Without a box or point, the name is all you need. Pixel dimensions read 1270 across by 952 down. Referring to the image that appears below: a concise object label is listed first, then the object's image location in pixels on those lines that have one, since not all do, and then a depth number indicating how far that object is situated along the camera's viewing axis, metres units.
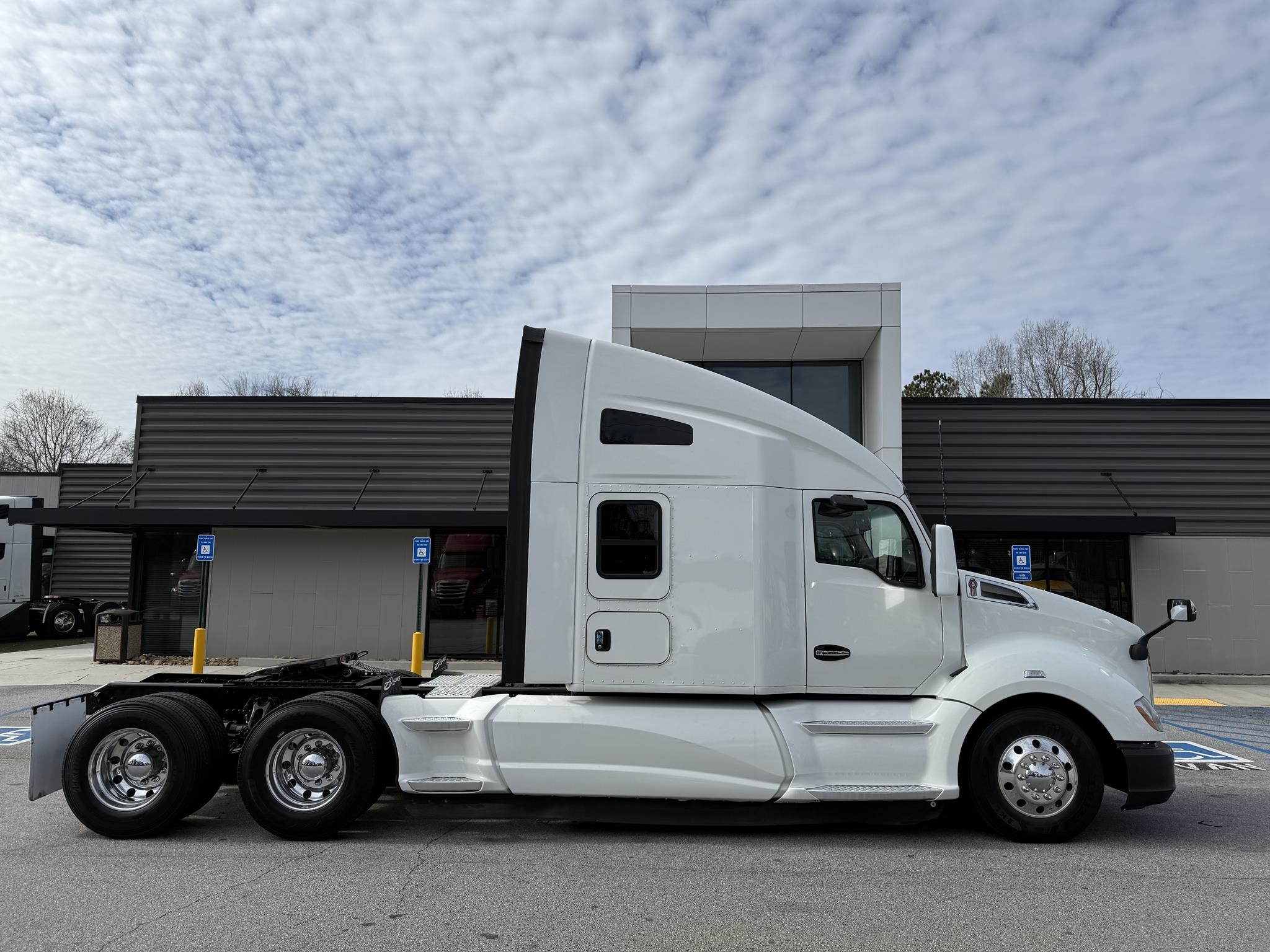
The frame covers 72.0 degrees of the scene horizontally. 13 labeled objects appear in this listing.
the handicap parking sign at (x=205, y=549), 15.11
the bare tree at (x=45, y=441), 52.06
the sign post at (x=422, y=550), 14.73
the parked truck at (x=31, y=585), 22.77
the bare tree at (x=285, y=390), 58.69
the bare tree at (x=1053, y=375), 40.19
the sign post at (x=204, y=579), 11.77
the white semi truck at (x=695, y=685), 5.84
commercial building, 16.20
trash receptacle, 16.83
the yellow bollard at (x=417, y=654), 11.09
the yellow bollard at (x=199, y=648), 11.65
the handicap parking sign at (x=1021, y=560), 15.51
